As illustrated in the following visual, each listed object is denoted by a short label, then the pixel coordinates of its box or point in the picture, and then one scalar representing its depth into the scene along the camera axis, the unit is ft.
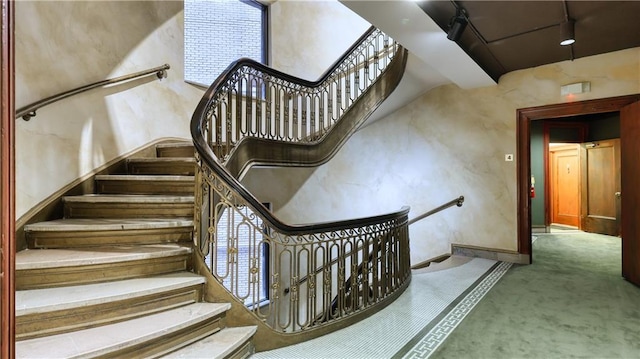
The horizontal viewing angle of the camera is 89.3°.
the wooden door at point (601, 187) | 20.83
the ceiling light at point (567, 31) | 9.61
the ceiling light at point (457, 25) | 9.09
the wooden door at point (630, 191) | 11.26
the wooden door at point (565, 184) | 24.45
